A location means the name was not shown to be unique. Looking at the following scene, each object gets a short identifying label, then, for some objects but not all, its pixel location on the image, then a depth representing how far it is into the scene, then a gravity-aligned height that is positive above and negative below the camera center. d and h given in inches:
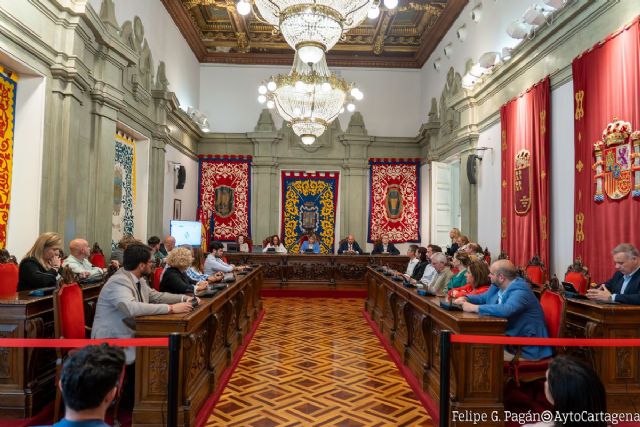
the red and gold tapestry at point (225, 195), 502.9 +34.5
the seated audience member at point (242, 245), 461.8 -18.1
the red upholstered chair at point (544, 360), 131.3 -36.2
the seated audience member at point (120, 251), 261.1 -14.7
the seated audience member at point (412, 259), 302.7 -19.6
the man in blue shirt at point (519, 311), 132.0 -22.8
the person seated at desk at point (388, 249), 441.7 -18.9
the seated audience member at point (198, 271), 222.1 -22.1
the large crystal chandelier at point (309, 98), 296.8 +84.3
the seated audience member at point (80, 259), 198.2 -15.2
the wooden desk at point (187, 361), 119.3 -39.3
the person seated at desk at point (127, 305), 122.5 -21.2
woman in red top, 170.6 -17.3
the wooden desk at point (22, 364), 129.7 -39.9
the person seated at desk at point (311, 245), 434.9 -16.1
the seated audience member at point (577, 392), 52.8 -18.3
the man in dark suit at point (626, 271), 148.3 -12.5
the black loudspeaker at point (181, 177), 410.3 +42.8
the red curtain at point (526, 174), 237.9 +31.6
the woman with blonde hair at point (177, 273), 167.9 -17.4
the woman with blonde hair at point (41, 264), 164.2 -14.9
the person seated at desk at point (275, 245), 434.6 -17.4
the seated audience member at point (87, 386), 55.4 -19.4
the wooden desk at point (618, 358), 136.7 -36.8
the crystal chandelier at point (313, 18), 182.9 +84.1
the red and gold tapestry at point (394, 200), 508.4 +32.2
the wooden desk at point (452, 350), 124.6 -37.9
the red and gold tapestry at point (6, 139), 196.4 +36.1
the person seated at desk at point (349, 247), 432.5 -17.6
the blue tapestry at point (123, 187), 295.0 +24.8
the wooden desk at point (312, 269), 397.4 -34.8
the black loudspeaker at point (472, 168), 337.1 +45.0
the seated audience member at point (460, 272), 199.0 -17.8
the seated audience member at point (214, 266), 267.7 -22.8
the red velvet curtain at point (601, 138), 172.6 +39.8
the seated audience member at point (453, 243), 348.5 -9.5
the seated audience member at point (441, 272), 213.5 -19.3
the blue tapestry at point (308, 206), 511.2 +23.7
